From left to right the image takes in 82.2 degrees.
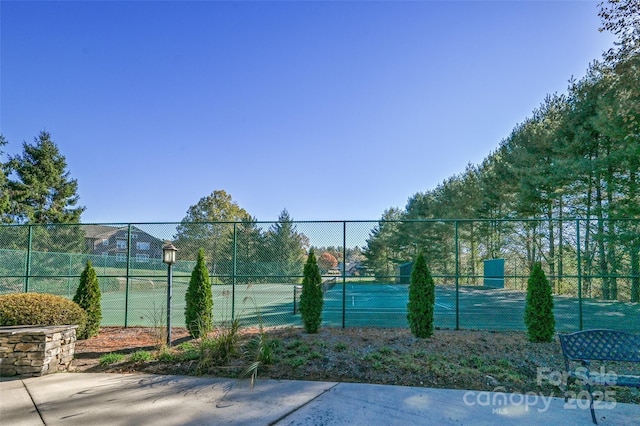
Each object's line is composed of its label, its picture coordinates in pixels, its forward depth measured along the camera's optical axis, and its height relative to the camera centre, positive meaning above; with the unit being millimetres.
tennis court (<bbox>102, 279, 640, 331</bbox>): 9266 -2156
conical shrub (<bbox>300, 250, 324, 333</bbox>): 6609 -1051
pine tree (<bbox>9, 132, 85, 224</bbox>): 21953 +3108
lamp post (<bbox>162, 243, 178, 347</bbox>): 6055 -406
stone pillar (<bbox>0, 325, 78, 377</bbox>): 4746 -1524
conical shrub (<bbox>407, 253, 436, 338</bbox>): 6352 -1040
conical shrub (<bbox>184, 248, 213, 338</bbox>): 6711 -1157
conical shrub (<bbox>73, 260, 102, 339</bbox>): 6920 -1178
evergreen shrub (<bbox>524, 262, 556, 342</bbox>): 6185 -1115
